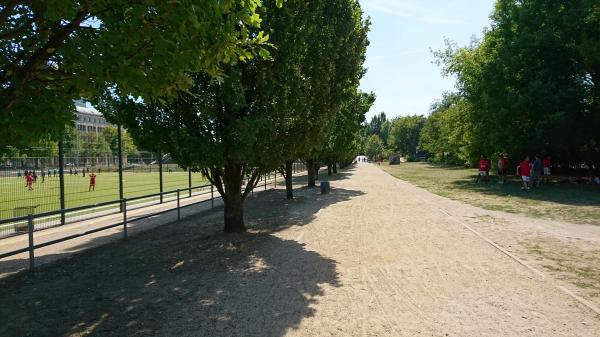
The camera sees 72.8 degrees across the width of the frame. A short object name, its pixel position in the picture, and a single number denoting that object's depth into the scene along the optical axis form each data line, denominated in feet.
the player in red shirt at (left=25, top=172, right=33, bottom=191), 49.64
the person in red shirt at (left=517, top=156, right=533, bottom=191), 70.79
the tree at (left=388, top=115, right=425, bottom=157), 396.98
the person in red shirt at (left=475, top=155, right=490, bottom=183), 93.73
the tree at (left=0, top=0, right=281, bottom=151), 12.53
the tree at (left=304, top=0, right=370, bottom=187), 39.29
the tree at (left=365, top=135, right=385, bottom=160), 456.86
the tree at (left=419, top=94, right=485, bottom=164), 125.08
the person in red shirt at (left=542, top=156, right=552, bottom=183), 87.33
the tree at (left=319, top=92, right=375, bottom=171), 85.36
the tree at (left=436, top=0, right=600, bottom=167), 81.82
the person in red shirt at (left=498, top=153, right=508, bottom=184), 90.53
